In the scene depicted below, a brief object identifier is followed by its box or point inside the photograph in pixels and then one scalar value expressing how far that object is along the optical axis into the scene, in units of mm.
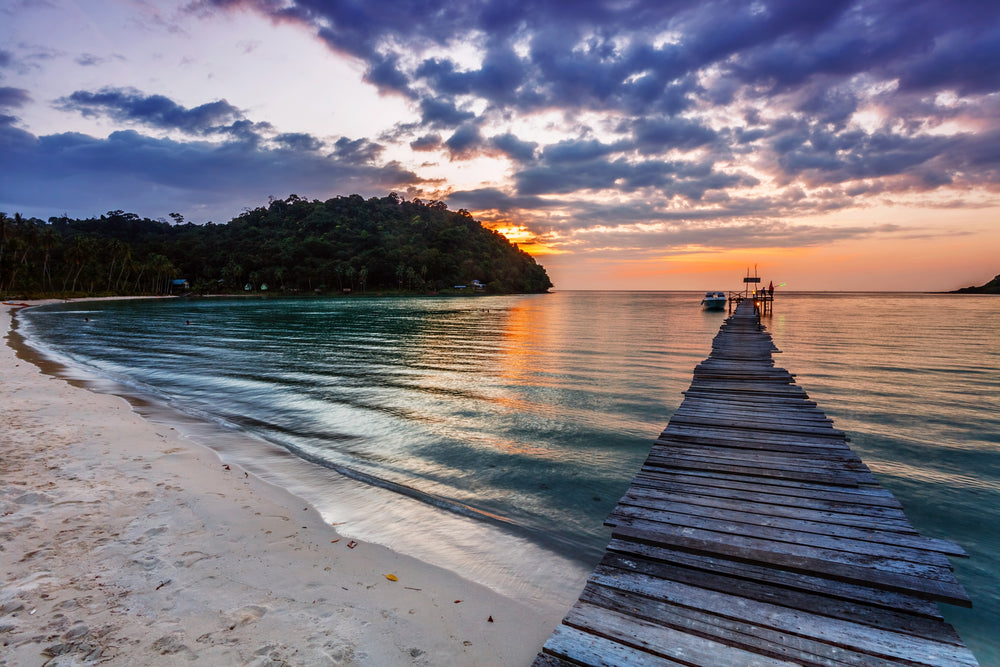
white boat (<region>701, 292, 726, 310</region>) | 79812
